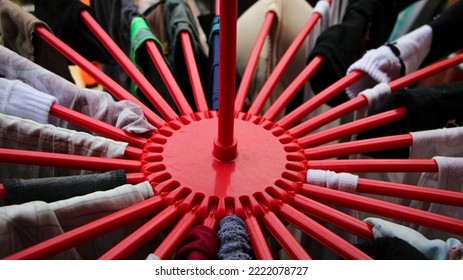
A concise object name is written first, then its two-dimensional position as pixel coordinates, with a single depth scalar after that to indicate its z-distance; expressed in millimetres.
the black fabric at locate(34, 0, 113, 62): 1106
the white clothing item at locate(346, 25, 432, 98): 1046
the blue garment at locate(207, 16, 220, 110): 1090
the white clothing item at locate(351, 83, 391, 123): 995
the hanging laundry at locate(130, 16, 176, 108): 1075
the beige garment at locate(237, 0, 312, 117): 1270
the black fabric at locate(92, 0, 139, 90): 1157
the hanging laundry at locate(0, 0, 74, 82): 1018
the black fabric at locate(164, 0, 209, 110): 1151
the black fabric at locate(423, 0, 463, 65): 1133
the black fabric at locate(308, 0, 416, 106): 1098
